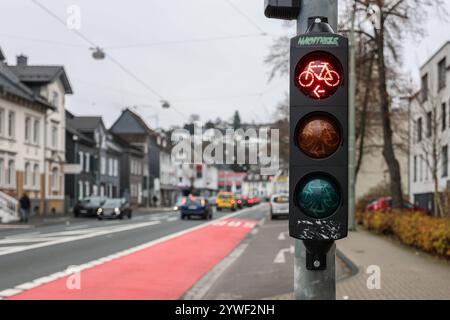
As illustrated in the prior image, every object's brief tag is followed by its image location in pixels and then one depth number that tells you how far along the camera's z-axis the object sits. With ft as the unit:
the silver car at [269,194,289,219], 131.85
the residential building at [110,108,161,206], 292.81
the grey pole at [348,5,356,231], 74.51
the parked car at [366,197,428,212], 108.57
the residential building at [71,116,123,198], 201.77
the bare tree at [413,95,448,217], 63.34
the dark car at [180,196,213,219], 130.41
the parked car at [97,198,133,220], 132.26
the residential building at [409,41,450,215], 89.38
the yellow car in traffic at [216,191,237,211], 207.31
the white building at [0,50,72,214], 132.04
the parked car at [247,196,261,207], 279.08
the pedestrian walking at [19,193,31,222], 113.91
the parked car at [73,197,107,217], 145.38
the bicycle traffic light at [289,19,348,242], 9.34
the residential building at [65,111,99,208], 178.91
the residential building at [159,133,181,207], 319.00
